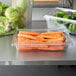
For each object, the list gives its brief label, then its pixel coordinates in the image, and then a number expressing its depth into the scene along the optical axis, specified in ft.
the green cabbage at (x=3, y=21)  5.59
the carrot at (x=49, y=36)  4.47
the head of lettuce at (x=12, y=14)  5.67
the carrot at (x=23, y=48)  4.34
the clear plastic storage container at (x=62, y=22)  5.50
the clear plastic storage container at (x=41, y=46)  4.29
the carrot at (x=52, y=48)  4.32
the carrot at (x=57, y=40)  4.36
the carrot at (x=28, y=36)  4.43
